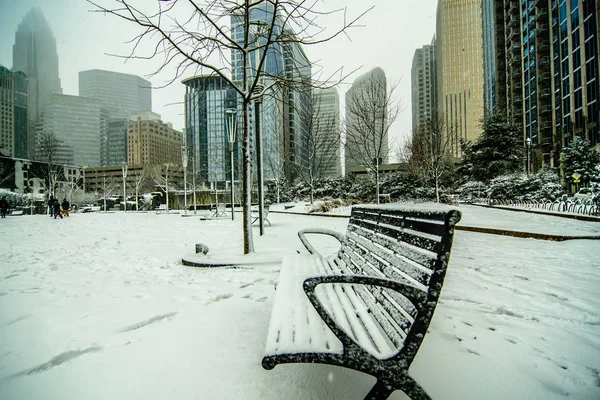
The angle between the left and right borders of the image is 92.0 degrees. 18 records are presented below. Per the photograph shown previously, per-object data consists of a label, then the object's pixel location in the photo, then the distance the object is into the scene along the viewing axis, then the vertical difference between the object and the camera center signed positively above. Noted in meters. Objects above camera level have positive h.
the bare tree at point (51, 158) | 24.39 +4.54
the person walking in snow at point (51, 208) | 21.85 -0.06
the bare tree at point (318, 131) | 20.71 +5.48
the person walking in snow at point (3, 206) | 20.50 +0.15
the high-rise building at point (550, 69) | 29.89 +16.58
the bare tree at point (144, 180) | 36.72 +3.82
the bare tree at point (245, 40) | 3.82 +2.40
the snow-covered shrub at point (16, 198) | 31.69 +1.17
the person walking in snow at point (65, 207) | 21.24 +0.00
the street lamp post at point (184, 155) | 18.46 +3.18
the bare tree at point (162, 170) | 32.32 +4.16
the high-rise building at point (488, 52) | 70.50 +36.45
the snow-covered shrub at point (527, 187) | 19.81 +0.84
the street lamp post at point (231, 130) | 13.58 +3.55
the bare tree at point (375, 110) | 14.23 +4.59
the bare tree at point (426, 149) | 18.66 +3.84
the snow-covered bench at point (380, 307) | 1.22 -0.60
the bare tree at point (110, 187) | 47.08 +3.31
